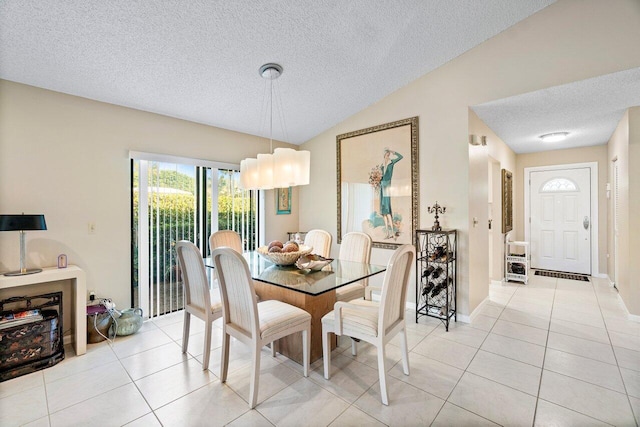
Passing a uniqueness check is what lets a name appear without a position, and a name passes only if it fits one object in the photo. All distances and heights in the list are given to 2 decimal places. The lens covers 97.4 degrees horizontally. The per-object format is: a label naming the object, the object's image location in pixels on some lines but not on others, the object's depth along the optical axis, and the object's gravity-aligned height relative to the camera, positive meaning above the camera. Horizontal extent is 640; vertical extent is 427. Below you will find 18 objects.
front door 5.09 -0.17
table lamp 2.17 -0.08
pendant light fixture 2.43 +0.38
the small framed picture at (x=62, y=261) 2.58 -0.42
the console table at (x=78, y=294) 2.45 -0.72
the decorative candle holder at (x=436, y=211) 3.27 +0.01
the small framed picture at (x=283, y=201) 4.74 +0.21
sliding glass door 3.21 -0.04
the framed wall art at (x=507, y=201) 4.69 +0.18
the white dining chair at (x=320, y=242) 3.39 -0.36
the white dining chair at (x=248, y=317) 1.82 -0.75
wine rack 3.19 -0.73
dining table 2.17 -0.53
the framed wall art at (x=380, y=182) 3.59 +0.42
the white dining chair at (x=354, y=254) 2.79 -0.45
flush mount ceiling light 4.12 +1.11
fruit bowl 2.58 -0.40
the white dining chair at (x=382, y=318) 1.84 -0.75
